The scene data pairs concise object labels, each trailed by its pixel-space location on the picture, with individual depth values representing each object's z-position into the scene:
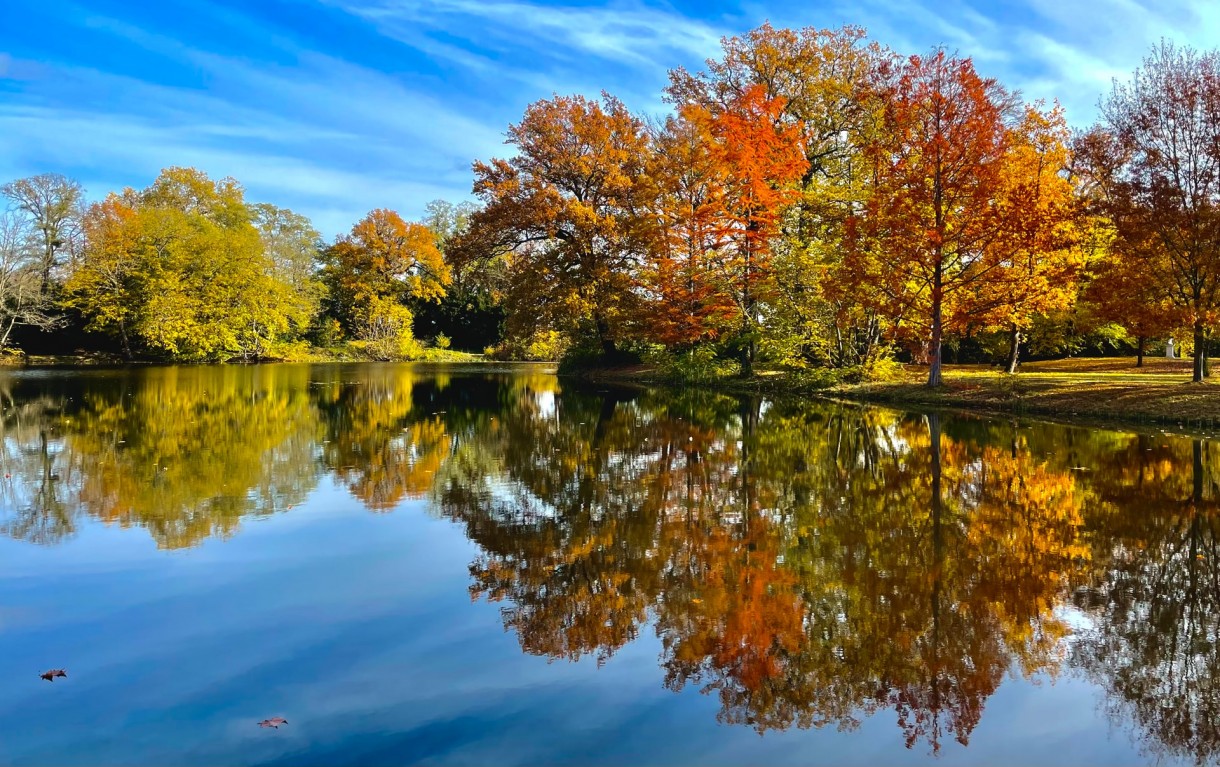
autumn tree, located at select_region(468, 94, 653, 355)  31.75
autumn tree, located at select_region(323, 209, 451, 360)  57.53
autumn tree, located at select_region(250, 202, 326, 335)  56.28
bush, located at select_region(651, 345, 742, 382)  28.83
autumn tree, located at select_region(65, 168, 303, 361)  44.94
